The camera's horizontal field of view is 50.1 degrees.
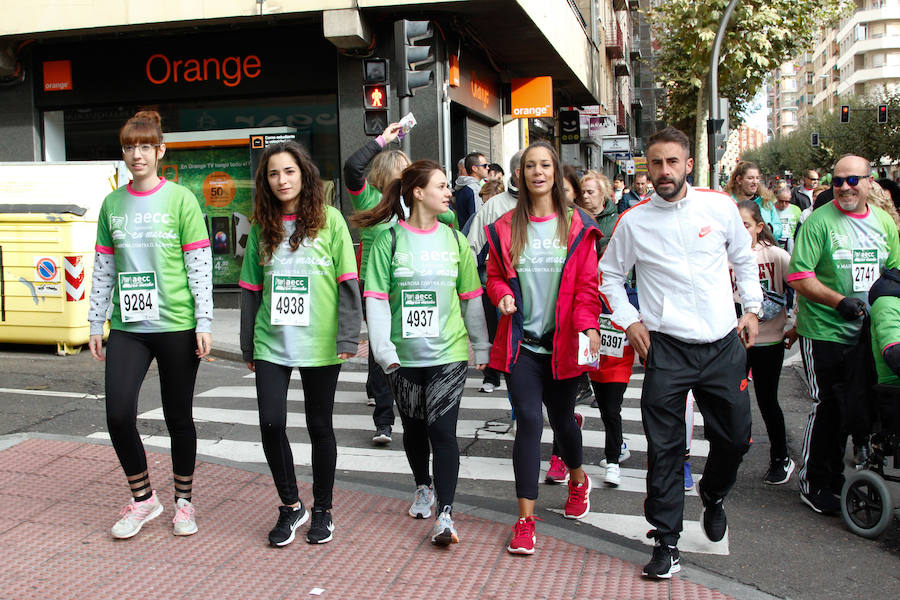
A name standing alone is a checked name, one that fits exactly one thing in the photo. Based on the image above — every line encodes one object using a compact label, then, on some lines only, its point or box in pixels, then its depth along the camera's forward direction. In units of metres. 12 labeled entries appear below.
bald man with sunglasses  5.06
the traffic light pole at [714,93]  18.66
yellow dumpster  10.61
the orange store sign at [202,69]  15.07
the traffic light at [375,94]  11.01
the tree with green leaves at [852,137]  66.88
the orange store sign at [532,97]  19.75
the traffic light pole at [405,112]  10.49
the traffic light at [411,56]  10.56
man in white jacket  4.14
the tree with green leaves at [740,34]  27.91
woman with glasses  4.36
